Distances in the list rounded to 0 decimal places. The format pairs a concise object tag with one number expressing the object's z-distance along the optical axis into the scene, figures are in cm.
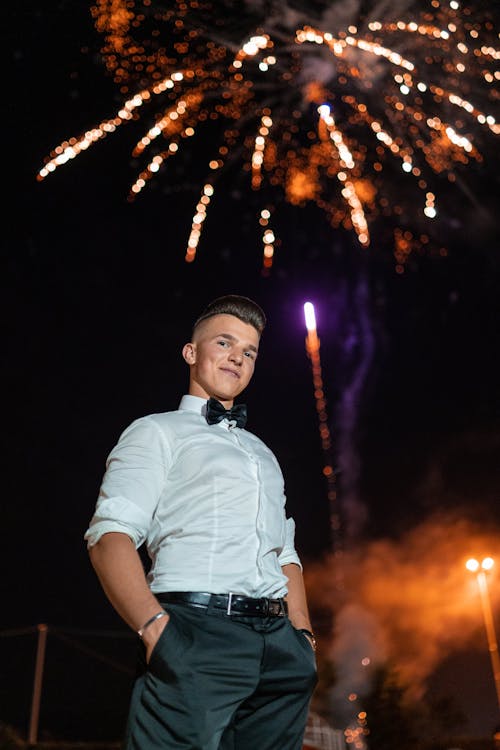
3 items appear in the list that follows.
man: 208
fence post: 871
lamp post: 1771
